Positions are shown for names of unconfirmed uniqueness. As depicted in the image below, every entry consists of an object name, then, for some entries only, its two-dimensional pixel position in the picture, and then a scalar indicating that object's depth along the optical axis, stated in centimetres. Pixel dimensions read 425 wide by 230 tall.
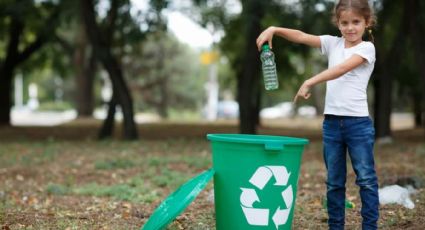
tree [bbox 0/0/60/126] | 1758
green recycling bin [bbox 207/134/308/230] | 346
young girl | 365
